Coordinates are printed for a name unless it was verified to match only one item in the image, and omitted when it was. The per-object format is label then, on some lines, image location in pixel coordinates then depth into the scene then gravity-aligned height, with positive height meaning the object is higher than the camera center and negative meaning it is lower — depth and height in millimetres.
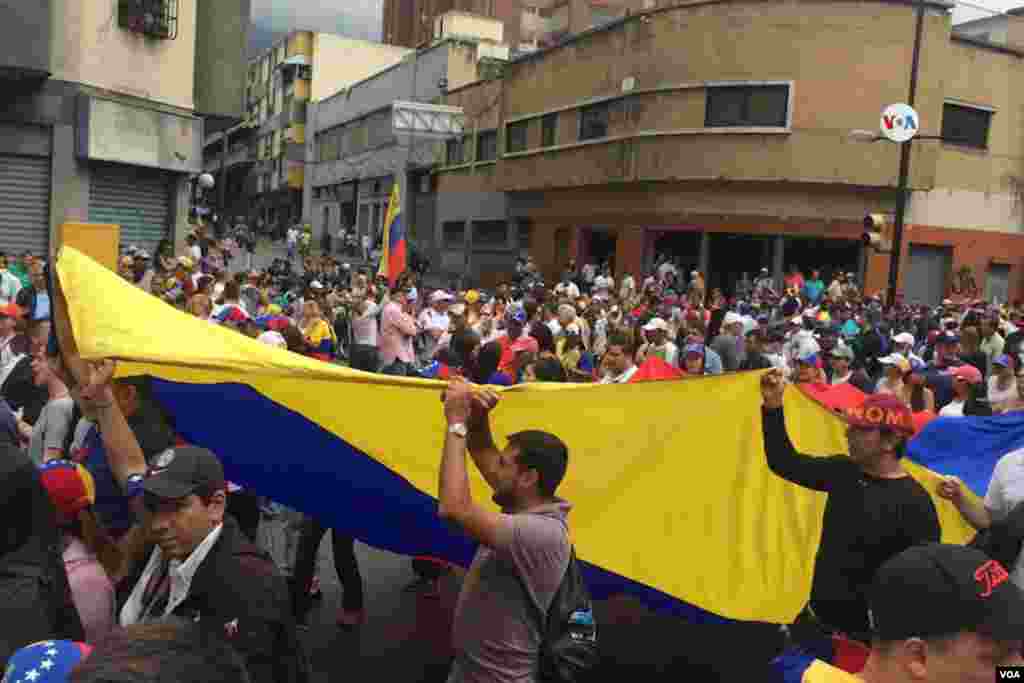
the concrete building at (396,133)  42938 +5535
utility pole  20422 +1412
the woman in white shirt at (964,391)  7586 -827
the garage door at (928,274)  30047 +346
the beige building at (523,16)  54094 +15081
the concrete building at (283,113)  64750 +9223
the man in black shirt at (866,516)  3756 -911
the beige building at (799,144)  28328 +4066
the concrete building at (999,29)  38344 +10720
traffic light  17297 +903
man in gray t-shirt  3311 -1005
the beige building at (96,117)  18125 +2196
